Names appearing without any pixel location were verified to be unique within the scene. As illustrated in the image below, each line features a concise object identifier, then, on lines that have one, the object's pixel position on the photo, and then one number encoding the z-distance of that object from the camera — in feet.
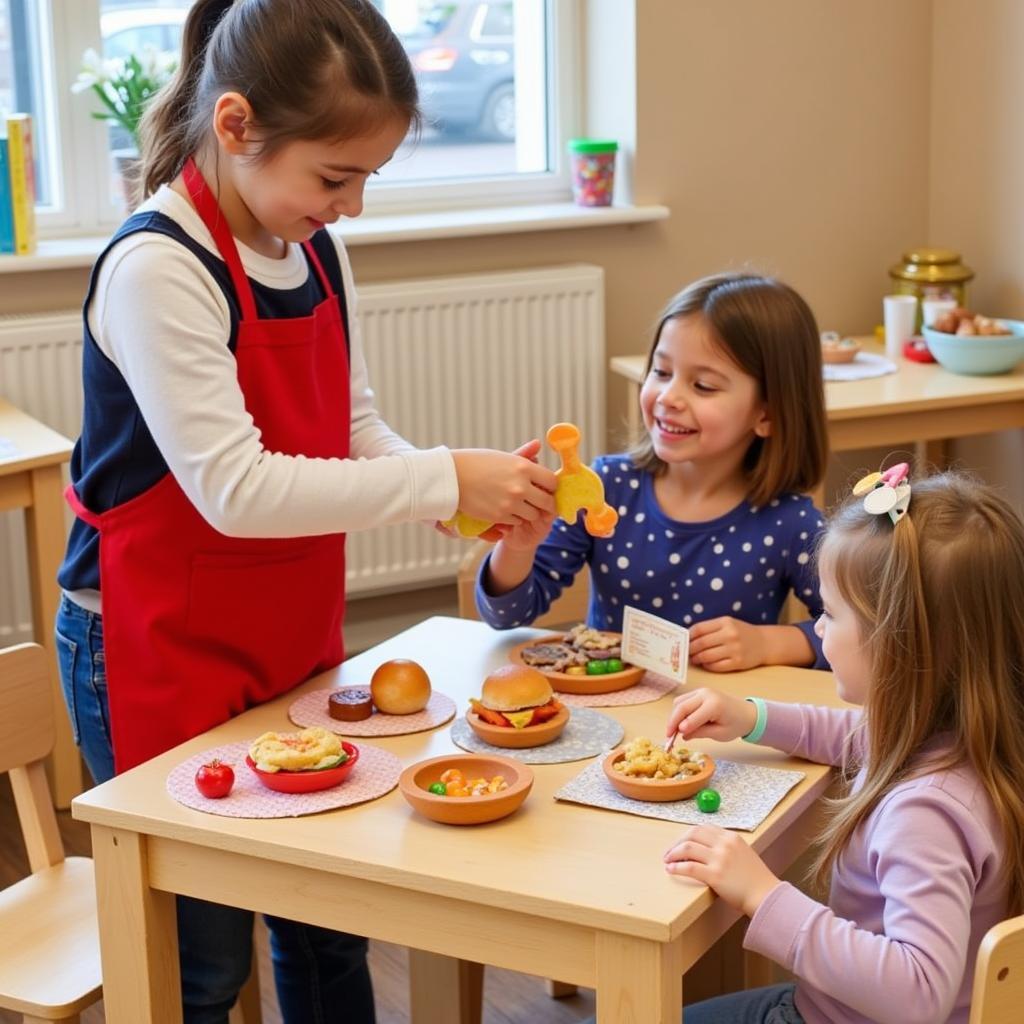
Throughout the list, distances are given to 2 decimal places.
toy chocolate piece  10.56
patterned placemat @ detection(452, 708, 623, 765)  10.22
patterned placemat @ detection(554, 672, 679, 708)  10.77
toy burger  10.30
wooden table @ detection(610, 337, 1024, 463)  16.29
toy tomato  9.87
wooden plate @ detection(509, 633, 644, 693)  10.85
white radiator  17.62
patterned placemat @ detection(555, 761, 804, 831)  9.72
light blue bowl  16.83
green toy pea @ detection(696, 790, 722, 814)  9.76
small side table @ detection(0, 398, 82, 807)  14.68
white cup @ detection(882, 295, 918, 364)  17.89
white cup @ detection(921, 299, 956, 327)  17.50
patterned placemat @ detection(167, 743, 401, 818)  9.79
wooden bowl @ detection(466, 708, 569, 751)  10.28
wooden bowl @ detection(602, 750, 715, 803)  9.80
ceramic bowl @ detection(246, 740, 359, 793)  9.88
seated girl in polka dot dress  11.95
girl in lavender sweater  9.31
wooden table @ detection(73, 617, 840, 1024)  9.18
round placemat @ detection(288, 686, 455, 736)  10.47
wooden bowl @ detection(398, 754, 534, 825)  9.62
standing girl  10.14
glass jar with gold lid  18.22
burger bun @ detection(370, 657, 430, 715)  10.58
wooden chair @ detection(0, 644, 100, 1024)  10.69
